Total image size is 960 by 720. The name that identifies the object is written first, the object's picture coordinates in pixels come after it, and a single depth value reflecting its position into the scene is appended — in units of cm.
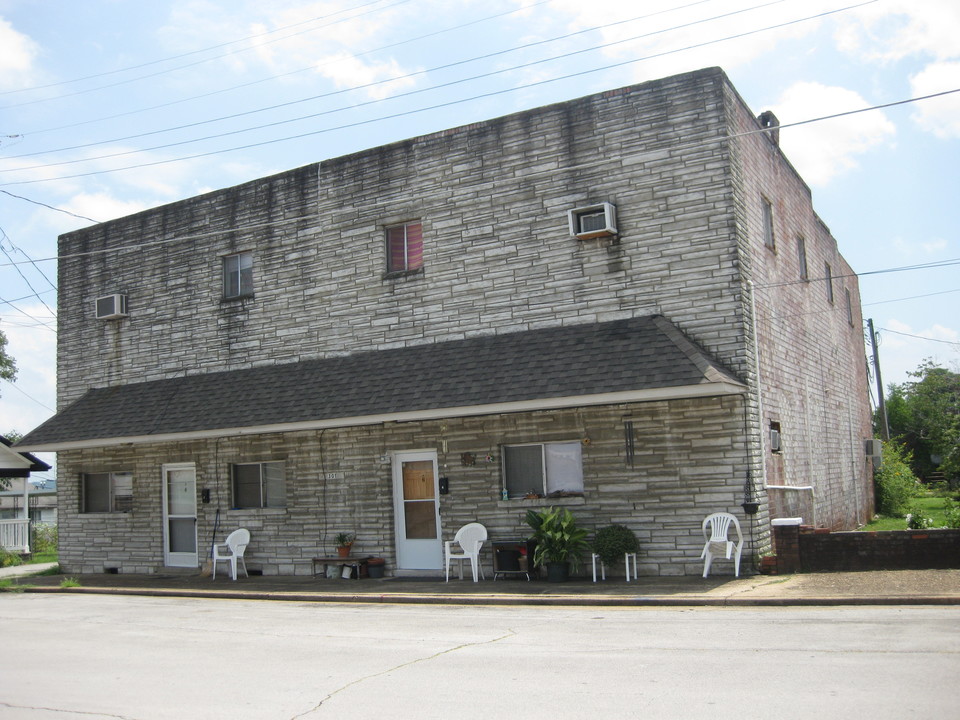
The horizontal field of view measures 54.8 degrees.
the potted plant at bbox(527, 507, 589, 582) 1379
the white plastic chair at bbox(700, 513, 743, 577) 1314
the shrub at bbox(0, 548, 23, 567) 2338
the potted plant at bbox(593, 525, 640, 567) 1356
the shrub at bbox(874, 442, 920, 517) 2538
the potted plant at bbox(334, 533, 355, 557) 1636
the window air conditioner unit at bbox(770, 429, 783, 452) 1481
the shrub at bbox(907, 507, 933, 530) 1505
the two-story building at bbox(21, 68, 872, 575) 1392
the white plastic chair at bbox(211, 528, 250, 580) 1734
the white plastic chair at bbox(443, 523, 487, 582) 1463
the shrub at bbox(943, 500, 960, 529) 1408
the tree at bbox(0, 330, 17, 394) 3572
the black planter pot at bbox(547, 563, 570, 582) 1402
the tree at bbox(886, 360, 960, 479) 3694
